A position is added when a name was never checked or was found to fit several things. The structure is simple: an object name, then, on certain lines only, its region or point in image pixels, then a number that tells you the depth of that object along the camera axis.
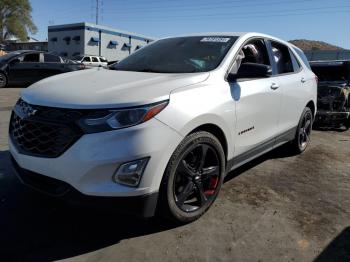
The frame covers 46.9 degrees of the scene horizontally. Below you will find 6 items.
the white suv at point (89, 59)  28.75
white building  45.28
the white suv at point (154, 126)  2.82
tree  71.44
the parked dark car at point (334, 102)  8.45
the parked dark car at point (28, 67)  14.06
